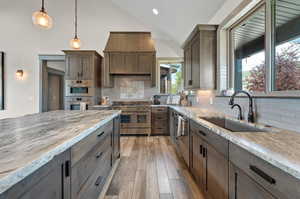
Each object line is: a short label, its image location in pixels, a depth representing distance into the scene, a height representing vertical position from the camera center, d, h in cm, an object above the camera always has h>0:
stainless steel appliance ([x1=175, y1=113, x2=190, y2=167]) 190 -63
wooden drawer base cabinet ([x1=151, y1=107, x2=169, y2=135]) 367 -61
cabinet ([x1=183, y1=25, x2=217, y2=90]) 220 +75
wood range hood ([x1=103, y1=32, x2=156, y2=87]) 371 +118
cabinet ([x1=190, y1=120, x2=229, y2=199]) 99 -60
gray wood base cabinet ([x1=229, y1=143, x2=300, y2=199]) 53 -39
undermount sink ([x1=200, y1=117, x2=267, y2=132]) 128 -30
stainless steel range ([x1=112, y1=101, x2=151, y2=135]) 359 -57
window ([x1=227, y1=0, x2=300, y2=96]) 118 +56
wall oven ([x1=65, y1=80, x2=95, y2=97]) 353 +30
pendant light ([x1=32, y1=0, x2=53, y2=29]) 196 +123
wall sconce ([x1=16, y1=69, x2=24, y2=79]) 406 +79
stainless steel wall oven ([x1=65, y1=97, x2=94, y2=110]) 352 -6
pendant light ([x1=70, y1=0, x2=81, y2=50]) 281 +122
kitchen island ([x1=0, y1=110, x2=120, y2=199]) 49 -28
